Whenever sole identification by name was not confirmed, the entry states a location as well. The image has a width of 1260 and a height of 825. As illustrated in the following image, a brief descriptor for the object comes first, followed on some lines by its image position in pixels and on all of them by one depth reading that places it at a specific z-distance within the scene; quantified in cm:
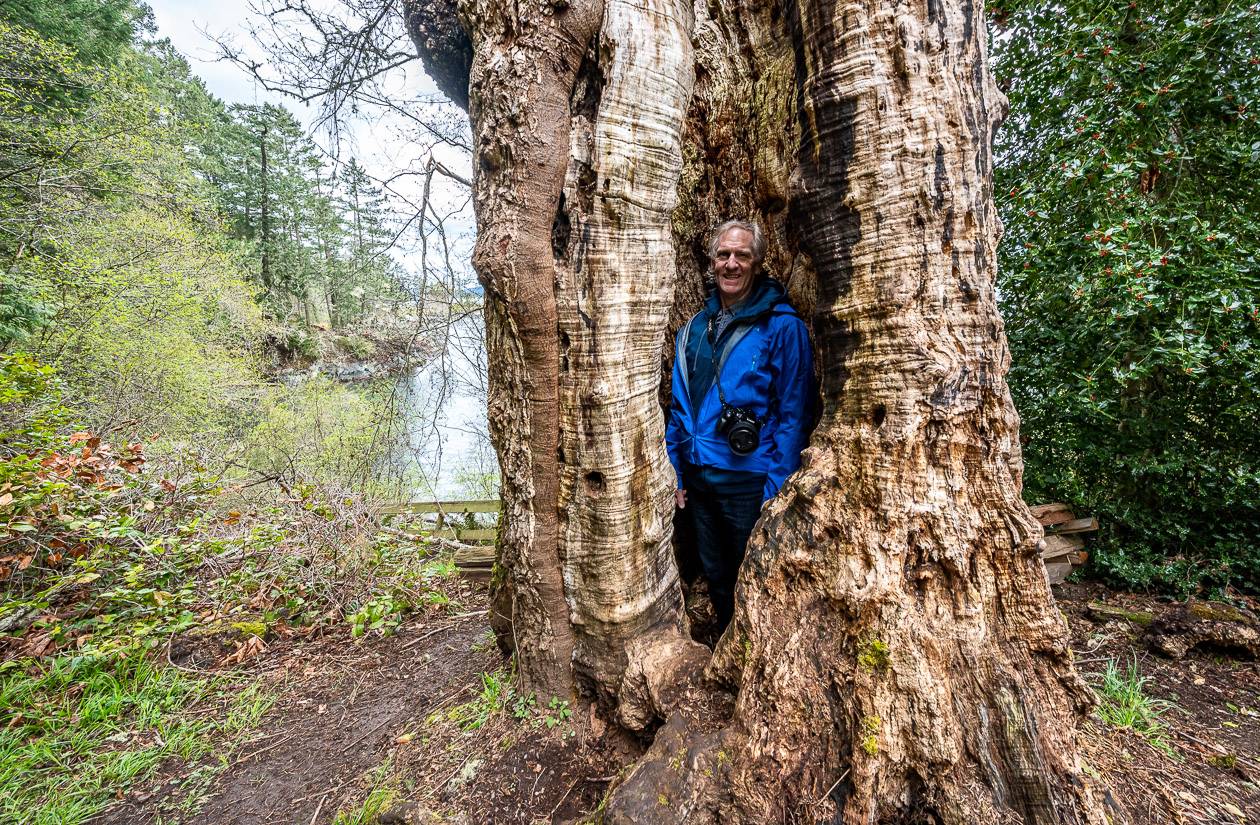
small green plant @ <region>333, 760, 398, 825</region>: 187
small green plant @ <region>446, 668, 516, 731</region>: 219
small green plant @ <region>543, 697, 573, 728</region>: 209
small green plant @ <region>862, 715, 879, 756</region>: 144
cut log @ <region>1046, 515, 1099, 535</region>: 377
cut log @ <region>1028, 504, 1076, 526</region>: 378
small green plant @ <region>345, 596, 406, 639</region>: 343
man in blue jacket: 214
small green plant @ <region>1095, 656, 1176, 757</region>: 213
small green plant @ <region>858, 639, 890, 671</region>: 150
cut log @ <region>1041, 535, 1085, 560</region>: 377
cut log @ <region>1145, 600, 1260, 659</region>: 279
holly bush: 277
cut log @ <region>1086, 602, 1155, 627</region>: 319
